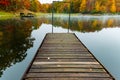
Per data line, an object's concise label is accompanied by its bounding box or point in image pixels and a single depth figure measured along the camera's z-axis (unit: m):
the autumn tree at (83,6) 48.47
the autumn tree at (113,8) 48.47
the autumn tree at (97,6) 46.69
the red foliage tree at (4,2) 29.91
